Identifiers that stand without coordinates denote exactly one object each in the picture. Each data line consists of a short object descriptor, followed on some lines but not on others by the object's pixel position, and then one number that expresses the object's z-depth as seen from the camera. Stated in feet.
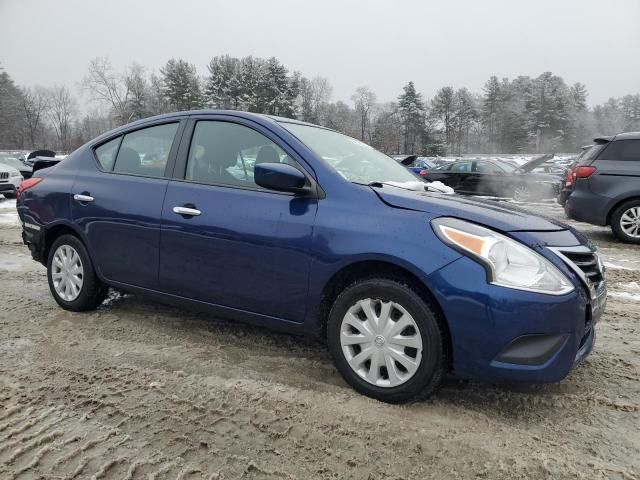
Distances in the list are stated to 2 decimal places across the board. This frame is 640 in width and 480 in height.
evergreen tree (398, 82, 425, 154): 204.64
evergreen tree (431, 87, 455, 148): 240.53
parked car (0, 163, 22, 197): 42.45
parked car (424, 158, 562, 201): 47.57
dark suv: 24.40
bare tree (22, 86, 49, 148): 235.40
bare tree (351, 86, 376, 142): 270.51
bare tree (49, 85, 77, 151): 259.80
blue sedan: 7.48
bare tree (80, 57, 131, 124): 190.70
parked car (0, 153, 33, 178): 54.77
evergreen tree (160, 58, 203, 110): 179.01
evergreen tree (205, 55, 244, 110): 184.03
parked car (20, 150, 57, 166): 81.26
